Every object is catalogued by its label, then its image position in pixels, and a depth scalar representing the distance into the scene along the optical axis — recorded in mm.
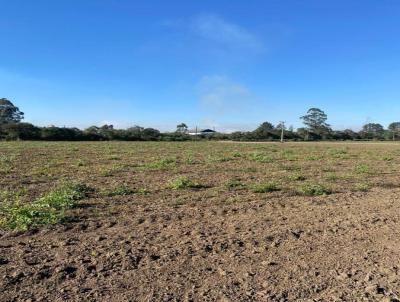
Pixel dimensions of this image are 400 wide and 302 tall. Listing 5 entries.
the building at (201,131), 132250
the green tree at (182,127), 130000
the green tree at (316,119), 130125
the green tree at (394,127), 126388
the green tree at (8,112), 99419
